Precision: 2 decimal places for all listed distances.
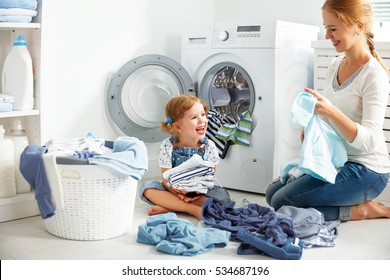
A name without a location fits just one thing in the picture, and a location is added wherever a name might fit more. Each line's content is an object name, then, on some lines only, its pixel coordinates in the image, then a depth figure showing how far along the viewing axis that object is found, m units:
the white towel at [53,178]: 2.41
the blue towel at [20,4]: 2.70
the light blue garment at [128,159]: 2.47
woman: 2.69
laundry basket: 2.48
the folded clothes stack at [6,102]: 2.73
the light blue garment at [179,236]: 2.35
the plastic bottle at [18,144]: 2.86
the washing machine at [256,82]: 3.33
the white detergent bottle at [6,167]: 2.77
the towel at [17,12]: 2.70
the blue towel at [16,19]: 2.71
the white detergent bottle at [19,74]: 2.80
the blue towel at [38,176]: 2.42
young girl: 3.02
